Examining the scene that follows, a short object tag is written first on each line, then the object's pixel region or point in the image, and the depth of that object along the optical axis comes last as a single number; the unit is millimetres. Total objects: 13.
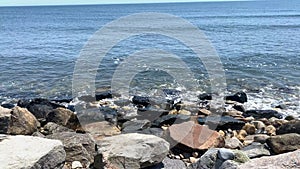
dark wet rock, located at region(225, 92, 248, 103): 13031
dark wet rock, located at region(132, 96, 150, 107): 12697
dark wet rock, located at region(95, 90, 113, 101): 13666
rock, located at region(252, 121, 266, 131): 9820
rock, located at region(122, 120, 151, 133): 9048
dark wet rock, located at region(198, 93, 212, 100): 13495
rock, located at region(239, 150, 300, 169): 3795
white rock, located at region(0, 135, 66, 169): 4605
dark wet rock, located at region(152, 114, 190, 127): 9875
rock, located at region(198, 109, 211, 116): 11148
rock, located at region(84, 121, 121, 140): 8656
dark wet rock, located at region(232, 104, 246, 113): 12012
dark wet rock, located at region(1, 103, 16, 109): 12070
